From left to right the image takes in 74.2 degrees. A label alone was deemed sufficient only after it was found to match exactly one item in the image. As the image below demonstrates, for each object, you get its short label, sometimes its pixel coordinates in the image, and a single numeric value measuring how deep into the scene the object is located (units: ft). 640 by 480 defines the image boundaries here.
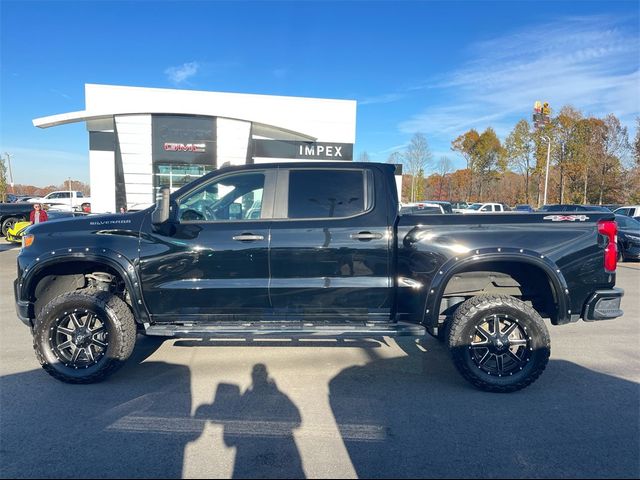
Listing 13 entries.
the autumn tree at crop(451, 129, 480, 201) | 181.47
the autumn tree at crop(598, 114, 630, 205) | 121.80
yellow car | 47.55
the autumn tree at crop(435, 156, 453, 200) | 211.66
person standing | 39.37
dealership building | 67.97
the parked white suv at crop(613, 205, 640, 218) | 59.26
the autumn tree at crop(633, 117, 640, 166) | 113.82
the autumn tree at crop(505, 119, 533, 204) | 144.77
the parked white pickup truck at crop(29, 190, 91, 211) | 89.25
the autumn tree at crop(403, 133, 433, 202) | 158.40
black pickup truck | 12.94
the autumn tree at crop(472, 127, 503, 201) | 169.68
